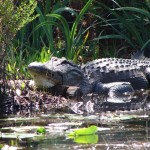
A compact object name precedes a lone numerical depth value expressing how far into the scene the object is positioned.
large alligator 17.32
